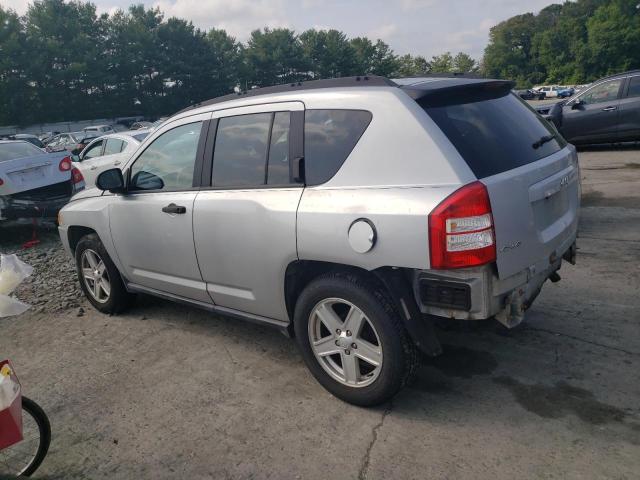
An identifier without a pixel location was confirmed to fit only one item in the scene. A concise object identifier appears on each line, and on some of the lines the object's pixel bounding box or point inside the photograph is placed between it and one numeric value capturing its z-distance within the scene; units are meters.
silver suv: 2.69
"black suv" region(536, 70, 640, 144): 11.19
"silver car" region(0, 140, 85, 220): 8.27
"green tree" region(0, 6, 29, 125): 55.56
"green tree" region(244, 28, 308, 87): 79.88
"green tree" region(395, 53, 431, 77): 101.81
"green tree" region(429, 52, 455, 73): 103.62
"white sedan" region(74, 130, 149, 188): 11.26
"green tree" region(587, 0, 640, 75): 88.19
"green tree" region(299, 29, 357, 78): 87.06
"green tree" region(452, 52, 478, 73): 104.88
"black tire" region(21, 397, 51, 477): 2.83
